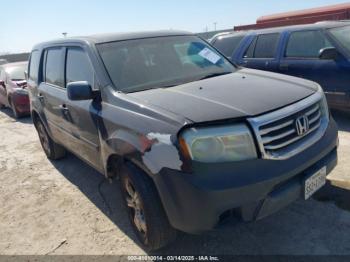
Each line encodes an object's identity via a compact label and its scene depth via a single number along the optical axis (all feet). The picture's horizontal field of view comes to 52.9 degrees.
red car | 30.25
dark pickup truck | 18.34
